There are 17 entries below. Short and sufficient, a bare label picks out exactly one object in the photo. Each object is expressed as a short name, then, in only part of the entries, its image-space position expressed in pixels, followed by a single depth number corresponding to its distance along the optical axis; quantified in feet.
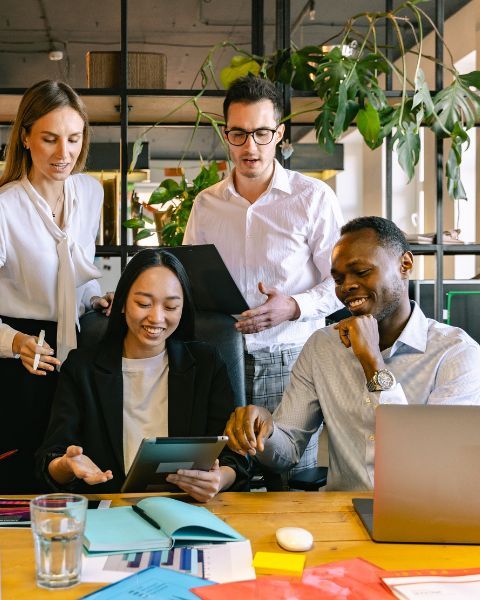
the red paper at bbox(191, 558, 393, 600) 3.69
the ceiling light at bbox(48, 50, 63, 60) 27.68
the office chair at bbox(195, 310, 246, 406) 7.04
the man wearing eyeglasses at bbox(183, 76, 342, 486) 8.10
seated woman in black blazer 6.50
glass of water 3.79
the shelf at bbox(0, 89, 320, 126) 11.11
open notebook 4.27
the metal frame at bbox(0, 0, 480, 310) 10.87
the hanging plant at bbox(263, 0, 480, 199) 10.39
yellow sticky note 4.03
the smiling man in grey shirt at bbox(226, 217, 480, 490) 6.07
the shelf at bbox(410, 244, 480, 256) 11.48
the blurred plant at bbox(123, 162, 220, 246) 10.85
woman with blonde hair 7.37
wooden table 3.96
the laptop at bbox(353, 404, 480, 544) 4.27
